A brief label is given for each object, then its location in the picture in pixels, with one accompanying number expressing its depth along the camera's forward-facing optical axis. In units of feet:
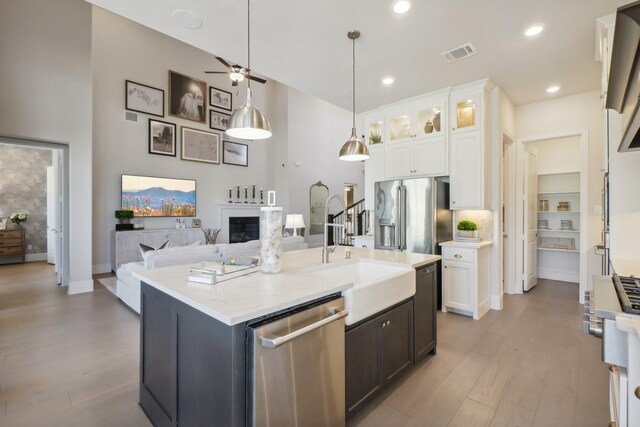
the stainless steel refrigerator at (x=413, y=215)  12.79
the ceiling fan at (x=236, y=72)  17.70
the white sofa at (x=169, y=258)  10.83
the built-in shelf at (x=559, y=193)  17.37
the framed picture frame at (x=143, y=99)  21.20
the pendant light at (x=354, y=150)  10.06
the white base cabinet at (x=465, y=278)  11.88
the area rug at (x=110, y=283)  15.94
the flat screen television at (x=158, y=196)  21.11
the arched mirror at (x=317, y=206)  30.56
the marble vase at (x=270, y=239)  5.82
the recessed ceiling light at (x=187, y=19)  8.14
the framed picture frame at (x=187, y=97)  23.38
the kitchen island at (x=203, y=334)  3.94
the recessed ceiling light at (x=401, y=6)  7.83
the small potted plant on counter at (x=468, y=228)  13.11
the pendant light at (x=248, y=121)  6.85
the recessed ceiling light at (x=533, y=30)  8.87
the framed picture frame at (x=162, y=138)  22.29
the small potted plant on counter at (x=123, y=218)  20.08
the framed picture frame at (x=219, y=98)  25.67
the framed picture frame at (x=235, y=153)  26.61
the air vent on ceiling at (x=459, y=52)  9.98
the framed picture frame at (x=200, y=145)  23.97
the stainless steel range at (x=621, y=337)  3.14
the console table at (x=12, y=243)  21.56
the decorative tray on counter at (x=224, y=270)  5.34
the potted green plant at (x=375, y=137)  15.97
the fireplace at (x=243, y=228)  26.45
